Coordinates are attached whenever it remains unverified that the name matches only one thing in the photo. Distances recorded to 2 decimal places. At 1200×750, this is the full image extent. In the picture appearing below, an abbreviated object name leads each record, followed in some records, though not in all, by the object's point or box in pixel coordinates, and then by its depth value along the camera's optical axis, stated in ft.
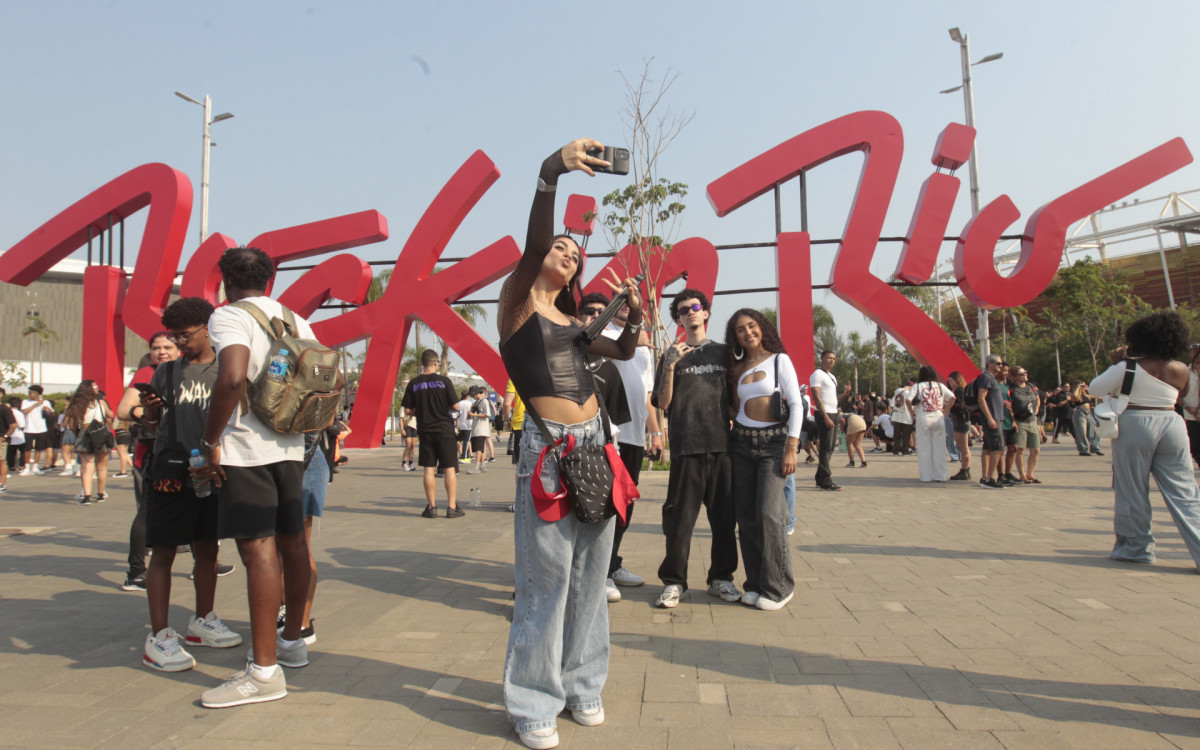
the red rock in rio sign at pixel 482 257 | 45.16
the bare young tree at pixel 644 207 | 45.24
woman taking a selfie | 8.73
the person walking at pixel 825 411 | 30.76
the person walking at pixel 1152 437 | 16.46
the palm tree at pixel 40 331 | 198.59
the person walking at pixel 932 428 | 36.52
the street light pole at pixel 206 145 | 67.32
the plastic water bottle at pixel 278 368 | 10.27
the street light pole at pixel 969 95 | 60.18
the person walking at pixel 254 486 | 9.84
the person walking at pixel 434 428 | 26.94
